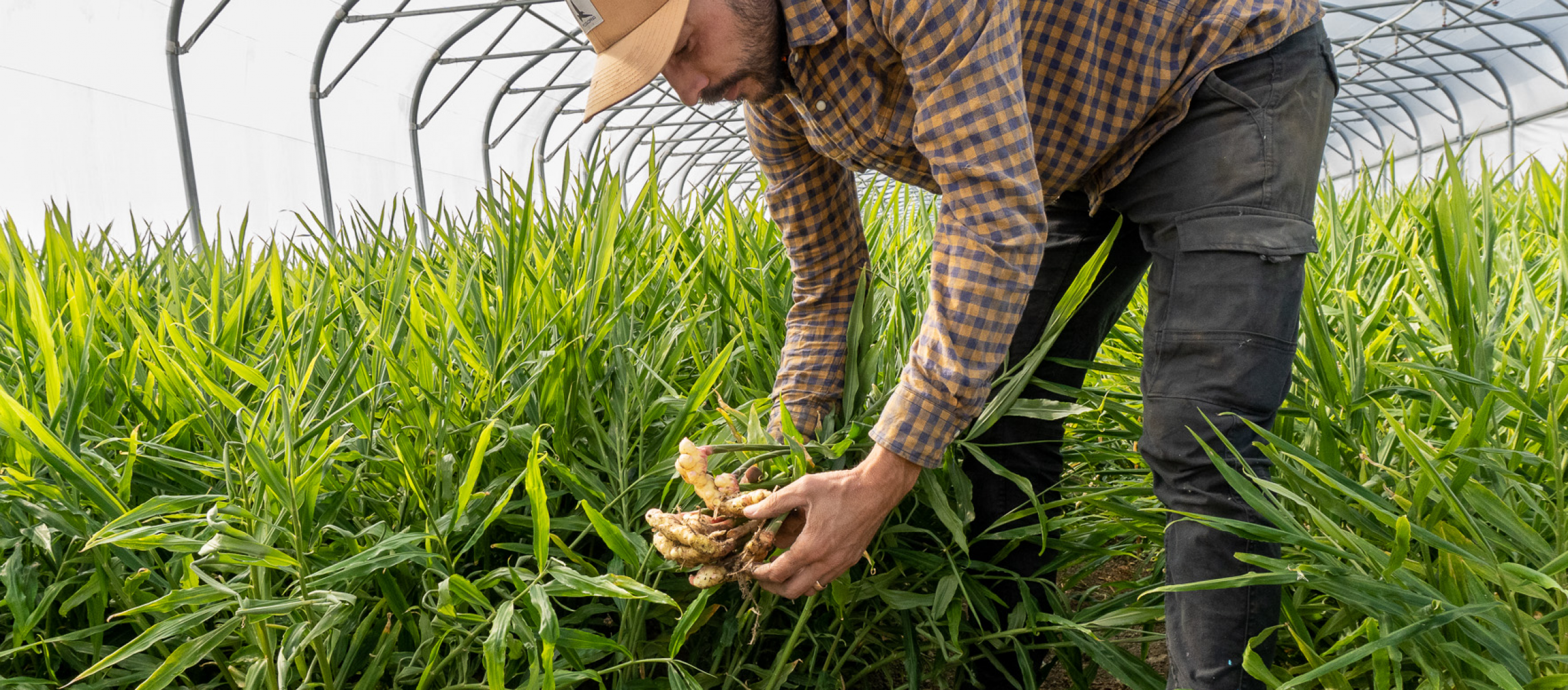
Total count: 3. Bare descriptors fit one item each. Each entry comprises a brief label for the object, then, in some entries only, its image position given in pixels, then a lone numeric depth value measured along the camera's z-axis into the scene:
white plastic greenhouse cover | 6.01
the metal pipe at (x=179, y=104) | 6.08
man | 0.74
